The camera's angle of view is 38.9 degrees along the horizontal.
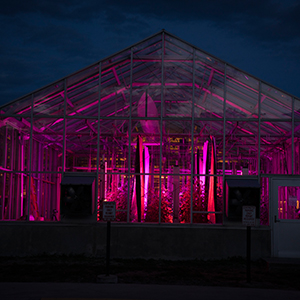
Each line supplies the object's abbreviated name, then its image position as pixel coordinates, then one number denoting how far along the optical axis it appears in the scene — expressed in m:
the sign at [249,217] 8.21
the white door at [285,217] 10.87
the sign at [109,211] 8.25
